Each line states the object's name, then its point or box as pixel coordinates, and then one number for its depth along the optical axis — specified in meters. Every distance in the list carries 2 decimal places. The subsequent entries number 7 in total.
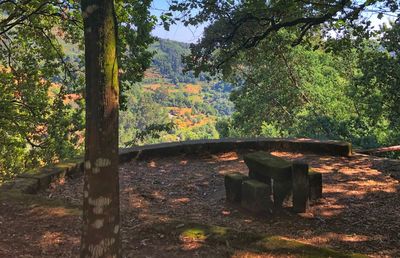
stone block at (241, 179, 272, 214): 5.75
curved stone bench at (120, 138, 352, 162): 9.23
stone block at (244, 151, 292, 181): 5.82
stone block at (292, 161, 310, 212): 5.71
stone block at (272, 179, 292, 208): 5.84
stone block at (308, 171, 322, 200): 6.22
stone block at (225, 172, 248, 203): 6.25
